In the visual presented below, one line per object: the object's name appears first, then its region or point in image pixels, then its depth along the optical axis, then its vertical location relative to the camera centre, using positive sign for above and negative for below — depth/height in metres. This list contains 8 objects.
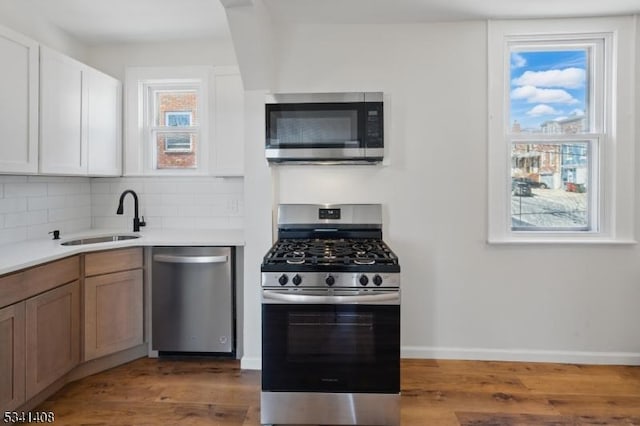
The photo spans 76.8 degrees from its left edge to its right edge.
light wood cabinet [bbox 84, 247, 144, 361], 2.52 -0.61
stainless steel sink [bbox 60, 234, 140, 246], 2.89 -0.23
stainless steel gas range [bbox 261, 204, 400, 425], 2.01 -0.66
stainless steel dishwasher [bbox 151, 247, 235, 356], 2.76 -0.61
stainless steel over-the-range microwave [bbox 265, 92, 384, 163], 2.65 +0.53
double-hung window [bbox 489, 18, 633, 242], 2.77 +0.56
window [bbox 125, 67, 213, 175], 3.22 +0.73
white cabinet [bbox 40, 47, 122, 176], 2.54 +0.63
